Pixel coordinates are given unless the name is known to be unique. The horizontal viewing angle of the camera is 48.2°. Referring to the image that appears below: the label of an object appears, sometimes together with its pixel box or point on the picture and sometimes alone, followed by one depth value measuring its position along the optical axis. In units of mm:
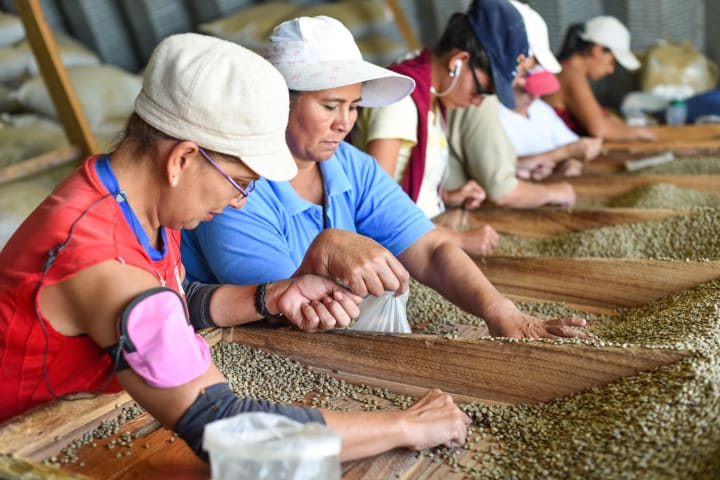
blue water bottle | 5430
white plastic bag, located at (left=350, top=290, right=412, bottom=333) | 1984
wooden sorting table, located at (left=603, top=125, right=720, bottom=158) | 4312
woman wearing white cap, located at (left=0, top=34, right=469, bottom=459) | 1257
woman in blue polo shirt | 1820
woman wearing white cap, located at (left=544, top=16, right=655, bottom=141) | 4910
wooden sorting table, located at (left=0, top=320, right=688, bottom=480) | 1430
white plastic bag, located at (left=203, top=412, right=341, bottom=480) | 1099
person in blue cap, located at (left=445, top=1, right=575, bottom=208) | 3471
